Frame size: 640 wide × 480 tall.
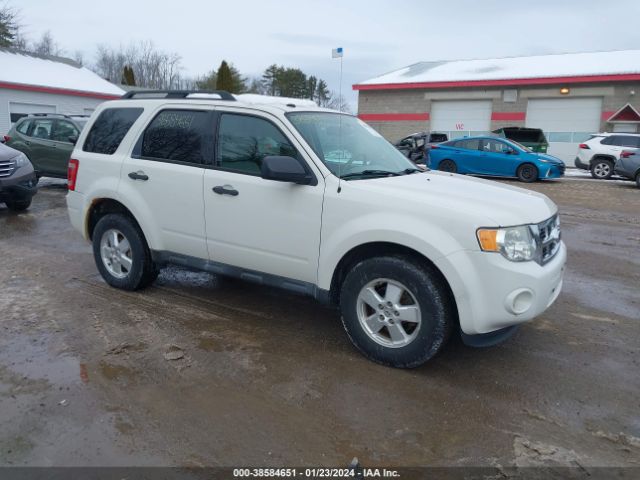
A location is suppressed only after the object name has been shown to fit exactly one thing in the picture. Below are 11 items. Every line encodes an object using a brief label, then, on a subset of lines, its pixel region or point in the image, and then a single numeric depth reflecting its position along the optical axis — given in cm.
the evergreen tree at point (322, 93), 5771
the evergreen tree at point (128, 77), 5059
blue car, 1667
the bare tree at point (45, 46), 6656
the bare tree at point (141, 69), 6975
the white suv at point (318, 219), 340
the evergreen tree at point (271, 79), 6046
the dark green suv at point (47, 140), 1230
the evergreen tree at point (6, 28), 3644
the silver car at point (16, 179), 908
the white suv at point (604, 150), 1827
